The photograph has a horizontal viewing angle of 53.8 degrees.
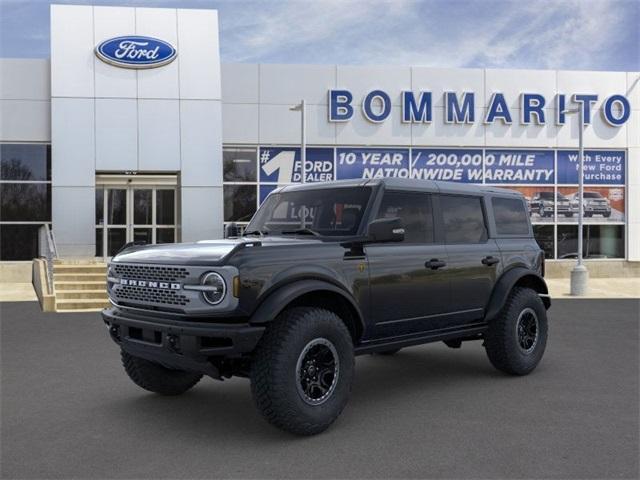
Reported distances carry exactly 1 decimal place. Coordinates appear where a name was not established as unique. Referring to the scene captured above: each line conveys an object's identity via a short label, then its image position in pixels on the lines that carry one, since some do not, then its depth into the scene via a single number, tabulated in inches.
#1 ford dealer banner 776.9
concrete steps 531.8
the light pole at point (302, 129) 661.3
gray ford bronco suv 181.2
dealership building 717.9
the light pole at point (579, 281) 641.6
